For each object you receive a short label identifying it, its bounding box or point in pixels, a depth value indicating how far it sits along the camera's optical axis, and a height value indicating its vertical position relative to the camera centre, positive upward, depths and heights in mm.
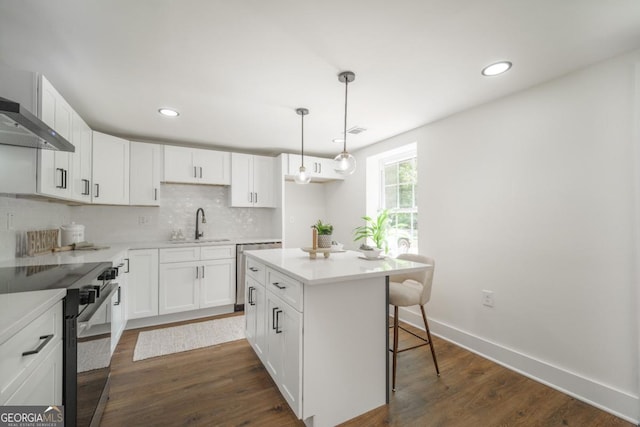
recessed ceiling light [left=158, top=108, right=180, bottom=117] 2668 +1052
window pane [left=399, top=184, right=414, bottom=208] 3518 +272
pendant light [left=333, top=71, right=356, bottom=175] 2148 +435
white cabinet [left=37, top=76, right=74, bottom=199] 1871 +475
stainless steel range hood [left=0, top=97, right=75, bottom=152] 1171 +455
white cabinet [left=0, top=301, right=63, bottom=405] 834 -519
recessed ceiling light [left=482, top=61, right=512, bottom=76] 1879 +1057
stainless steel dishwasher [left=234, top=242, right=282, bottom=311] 3648 -740
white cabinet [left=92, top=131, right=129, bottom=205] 2965 +536
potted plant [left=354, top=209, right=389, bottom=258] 3518 -180
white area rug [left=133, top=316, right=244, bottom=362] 2596 -1292
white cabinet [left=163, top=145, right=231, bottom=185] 3559 +693
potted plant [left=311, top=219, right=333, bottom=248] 2215 -162
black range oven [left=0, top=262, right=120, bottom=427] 1224 -554
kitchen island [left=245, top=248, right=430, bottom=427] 1562 -745
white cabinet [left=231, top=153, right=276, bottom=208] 3959 +535
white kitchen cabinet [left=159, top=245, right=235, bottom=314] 3264 -776
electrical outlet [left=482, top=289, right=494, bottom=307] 2461 -751
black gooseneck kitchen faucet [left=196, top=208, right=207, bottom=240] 3818 -124
